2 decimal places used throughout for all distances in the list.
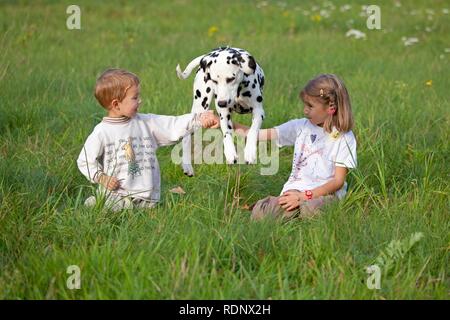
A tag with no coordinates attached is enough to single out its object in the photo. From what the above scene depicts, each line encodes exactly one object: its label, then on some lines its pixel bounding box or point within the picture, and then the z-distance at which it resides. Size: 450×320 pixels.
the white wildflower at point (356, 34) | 18.54
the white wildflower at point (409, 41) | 17.85
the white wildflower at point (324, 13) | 20.98
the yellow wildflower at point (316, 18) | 20.49
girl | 8.79
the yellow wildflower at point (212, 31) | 18.63
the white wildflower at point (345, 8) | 21.86
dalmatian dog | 7.90
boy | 8.51
